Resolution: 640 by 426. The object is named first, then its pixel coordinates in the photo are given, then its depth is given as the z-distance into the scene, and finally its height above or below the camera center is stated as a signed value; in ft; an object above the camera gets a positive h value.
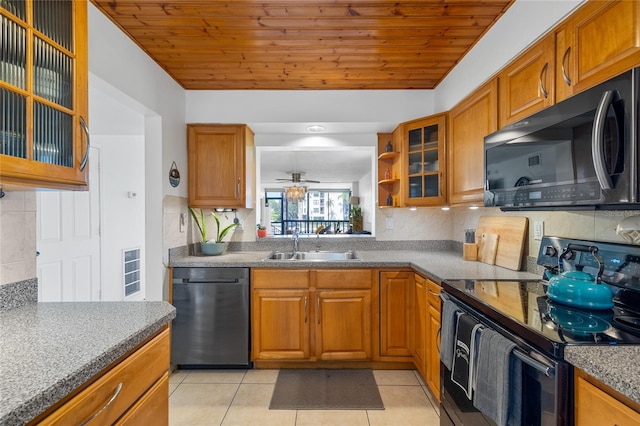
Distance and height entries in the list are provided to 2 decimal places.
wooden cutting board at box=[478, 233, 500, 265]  7.25 -0.90
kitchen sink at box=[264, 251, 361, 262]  10.00 -1.43
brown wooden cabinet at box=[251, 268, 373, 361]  8.14 -2.67
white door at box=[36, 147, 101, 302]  9.53 -1.03
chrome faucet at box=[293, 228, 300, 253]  10.13 -1.01
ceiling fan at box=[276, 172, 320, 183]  24.14 +2.61
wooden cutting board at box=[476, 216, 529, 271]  6.57 -0.59
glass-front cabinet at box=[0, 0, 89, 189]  3.11 +1.29
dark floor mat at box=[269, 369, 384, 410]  6.82 -4.20
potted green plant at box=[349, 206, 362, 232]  12.85 -0.43
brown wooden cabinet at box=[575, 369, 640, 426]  2.43 -1.63
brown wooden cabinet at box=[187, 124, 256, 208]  9.21 +1.35
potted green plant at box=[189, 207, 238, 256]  9.09 -0.72
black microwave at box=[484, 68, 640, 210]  3.21 +0.71
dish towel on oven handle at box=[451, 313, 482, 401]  4.28 -2.04
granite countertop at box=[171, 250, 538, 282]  6.37 -1.29
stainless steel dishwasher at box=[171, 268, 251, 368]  8.13 -2.94
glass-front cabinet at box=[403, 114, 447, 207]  8.28 +1.33
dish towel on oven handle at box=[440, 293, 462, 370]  5.01 -1.96
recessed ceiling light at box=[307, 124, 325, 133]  9.65 +2.59
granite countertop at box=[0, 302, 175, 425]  2.24 -1.26
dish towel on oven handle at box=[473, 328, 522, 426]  3.50 -2.00
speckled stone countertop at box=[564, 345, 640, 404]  2.38 -1.30
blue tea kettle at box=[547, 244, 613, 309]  3.91 -1.03
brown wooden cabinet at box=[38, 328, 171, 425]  2.60 -1.78
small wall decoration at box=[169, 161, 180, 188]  8.33 +0.95
